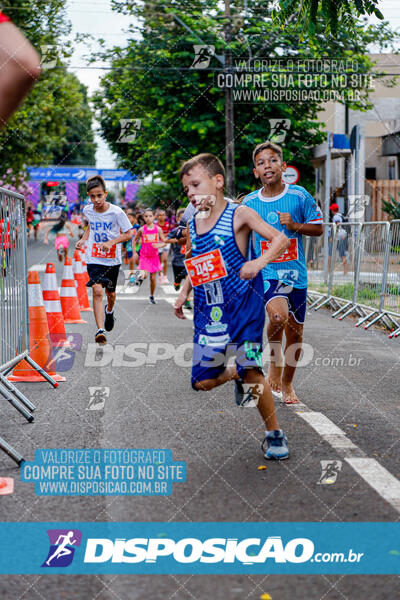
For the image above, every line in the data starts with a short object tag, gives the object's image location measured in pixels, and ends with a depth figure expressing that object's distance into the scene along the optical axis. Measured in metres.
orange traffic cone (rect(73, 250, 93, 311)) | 15.16
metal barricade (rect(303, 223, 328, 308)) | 17.20
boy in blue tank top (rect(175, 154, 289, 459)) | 4.81
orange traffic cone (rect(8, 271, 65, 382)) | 7.84
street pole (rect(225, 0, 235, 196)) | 26.30
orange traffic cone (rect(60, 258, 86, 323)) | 12.39
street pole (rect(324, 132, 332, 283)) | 16.67
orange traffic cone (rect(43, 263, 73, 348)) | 9.55
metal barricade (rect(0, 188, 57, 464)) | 6.02
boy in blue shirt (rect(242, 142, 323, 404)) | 6.39
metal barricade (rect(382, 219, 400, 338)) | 12.08
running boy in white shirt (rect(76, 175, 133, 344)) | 10.26
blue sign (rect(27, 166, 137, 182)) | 65.31
